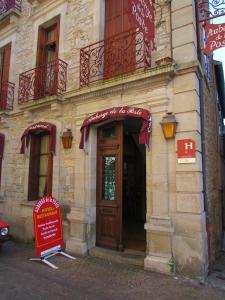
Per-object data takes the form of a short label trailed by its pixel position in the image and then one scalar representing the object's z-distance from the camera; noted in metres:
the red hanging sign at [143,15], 4.44
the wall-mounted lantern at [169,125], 4.76
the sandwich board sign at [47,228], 5.11
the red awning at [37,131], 6.56
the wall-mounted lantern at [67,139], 6.28
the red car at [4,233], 5.51
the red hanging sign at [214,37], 4.43
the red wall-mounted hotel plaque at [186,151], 4.59
